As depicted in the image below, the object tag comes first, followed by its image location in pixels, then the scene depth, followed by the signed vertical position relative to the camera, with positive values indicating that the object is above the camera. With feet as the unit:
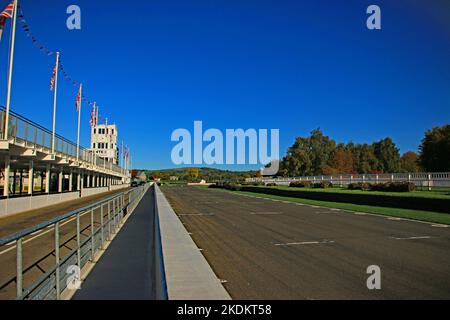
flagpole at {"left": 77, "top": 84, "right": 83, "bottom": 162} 129.10 +14.30
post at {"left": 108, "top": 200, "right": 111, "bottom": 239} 38.11 -4.33
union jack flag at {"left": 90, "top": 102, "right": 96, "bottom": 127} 142.26 +23.64
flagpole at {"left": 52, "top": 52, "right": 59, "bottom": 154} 94.50 +21.29
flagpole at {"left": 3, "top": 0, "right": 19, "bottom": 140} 68.29 +23.30
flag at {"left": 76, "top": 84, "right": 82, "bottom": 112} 122.31 +26.03
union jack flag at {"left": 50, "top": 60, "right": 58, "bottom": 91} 93.17 +25.02
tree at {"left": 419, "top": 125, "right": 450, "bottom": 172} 217.77 +18.19
